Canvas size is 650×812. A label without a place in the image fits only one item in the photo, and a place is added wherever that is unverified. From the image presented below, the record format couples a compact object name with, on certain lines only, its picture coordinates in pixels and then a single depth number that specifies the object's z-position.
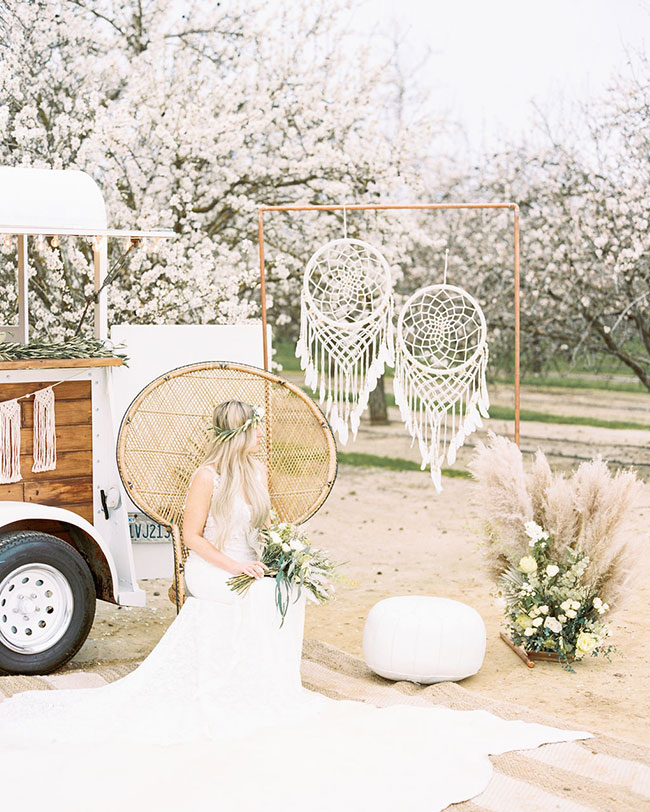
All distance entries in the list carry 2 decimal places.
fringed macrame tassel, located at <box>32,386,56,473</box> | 4.64
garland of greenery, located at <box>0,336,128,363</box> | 4.56
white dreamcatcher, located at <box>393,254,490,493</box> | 5.14
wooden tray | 4.85
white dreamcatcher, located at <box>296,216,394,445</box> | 5.20
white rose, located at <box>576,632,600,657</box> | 4.68
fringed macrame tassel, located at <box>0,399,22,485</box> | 4.56
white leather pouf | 4.40
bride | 3.21
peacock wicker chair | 4.80
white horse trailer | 4.49
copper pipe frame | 4.96
